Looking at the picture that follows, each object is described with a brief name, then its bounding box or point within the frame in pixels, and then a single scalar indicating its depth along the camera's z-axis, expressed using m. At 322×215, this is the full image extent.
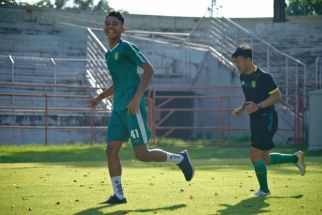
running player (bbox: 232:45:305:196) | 17.56
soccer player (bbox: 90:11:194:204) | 16.25
